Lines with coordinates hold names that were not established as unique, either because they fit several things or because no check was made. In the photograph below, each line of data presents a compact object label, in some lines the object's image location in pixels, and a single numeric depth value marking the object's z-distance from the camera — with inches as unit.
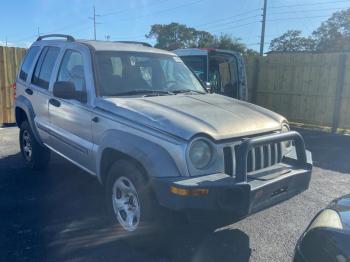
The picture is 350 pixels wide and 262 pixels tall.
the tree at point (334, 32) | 2066.3
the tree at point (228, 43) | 1937.7
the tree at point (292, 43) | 2282.2
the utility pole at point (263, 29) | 1259.3
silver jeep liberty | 124.0
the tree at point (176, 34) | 2615.7
